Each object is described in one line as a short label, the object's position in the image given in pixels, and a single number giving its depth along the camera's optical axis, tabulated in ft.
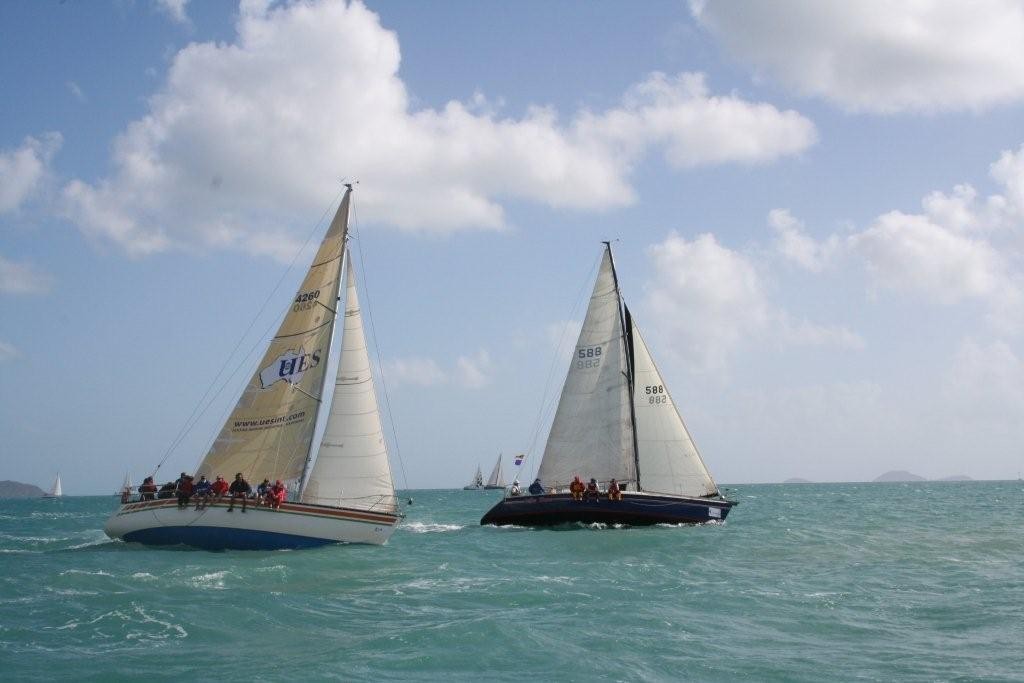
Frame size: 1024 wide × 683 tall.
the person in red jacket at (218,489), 93.76
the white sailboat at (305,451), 93.45
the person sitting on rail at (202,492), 93.86
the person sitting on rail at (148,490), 98.58
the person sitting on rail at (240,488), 93.86
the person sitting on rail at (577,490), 125.29
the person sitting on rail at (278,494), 92.89
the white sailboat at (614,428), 132.36
